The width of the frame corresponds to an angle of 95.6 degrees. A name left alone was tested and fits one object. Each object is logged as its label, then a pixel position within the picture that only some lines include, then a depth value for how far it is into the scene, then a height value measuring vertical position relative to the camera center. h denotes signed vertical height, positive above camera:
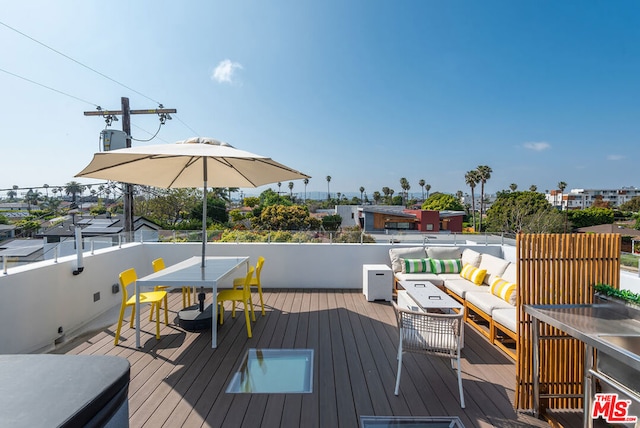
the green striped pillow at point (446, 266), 5.14 -0.98
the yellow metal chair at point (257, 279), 4.18 -1.01
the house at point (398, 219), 31.00 -0.91
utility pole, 6.74 +2.09
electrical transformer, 6.64 +1.69
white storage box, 4.98 -1.26
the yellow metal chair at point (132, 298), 3.30 -1.04
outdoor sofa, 3.49 -1.10
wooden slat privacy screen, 2.29 -0.62
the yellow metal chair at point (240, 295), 3.54 -1.06
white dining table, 3.24 -0.78
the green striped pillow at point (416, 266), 5.15 -0.98
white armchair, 2.37 -1.05
